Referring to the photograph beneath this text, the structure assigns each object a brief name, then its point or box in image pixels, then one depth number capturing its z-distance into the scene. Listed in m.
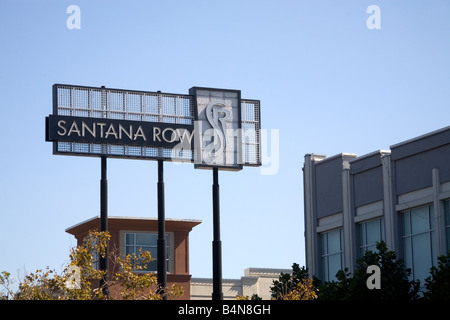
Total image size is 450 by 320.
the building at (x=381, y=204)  39.34
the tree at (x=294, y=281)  43.01
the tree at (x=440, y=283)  34.25
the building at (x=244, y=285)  80.81
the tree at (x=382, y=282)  38.00
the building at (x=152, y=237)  65.94
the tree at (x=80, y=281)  27.58
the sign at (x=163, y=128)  41.69
